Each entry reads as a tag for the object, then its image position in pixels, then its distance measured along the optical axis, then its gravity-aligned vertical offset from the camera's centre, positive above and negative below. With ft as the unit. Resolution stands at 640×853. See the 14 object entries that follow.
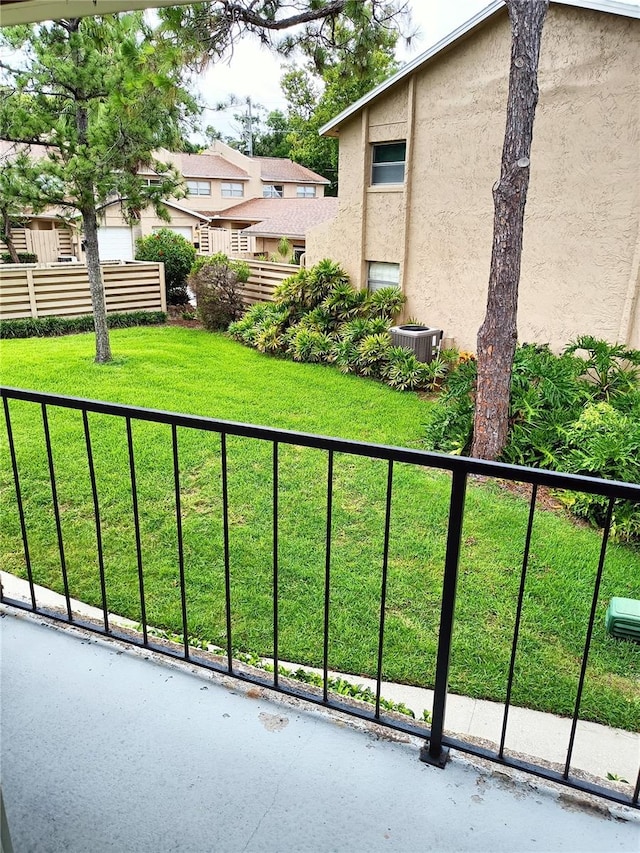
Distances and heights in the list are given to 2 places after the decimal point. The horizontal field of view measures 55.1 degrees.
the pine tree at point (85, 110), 22.13 +4.85
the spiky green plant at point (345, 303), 30.63 -2.78
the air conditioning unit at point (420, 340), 26.96 -4.01
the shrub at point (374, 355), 27.02 -4.63
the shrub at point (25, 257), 52.04 -1.44
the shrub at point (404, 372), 25.40 -5.05
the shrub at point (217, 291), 35.58 -2.68
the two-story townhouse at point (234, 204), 66.01 +4.83
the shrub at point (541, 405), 17.19 -4.51
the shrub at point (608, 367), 19.24 -3.79
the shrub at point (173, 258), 40.14 -0.96
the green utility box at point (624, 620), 9.73 -5.66
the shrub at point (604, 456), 13.70 -4.89
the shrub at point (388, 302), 29.68 -2.62
